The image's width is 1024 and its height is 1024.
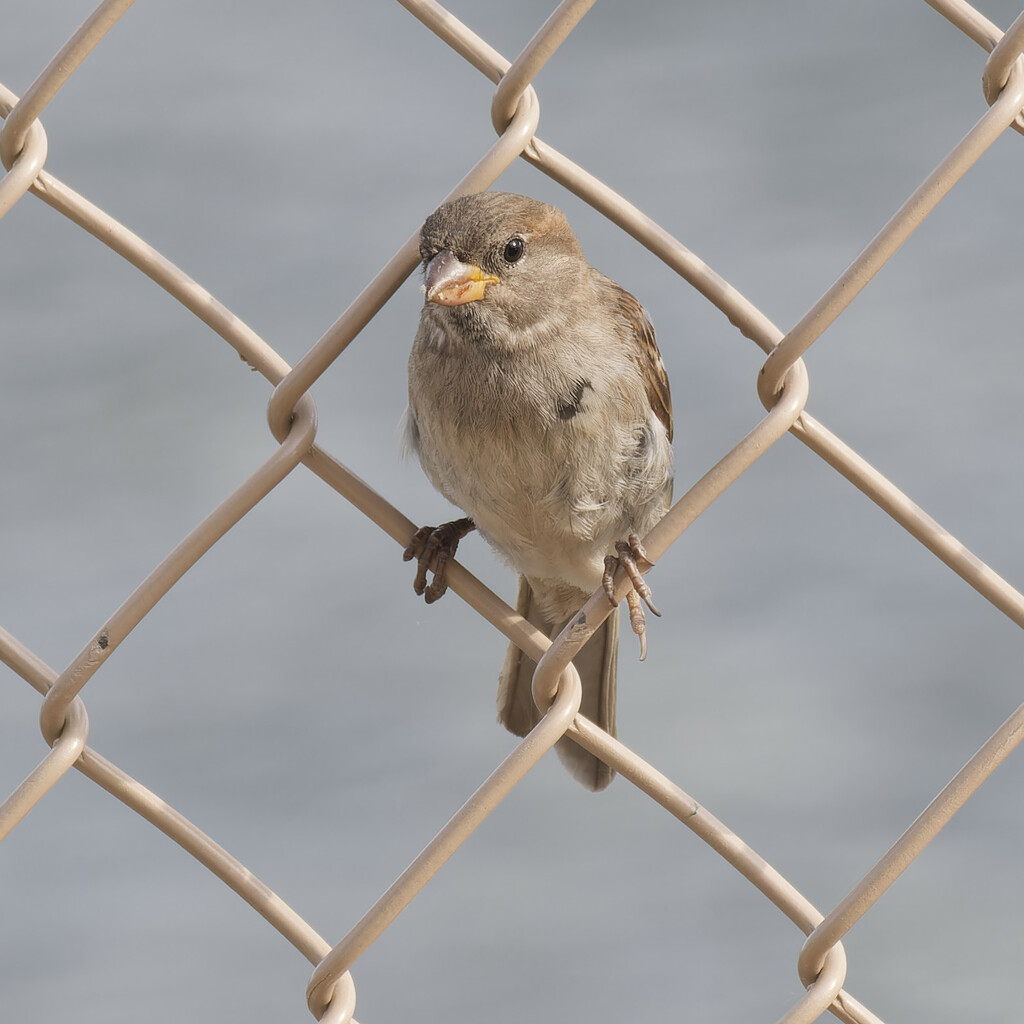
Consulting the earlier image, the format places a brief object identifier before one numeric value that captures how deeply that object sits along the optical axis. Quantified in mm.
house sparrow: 3358
